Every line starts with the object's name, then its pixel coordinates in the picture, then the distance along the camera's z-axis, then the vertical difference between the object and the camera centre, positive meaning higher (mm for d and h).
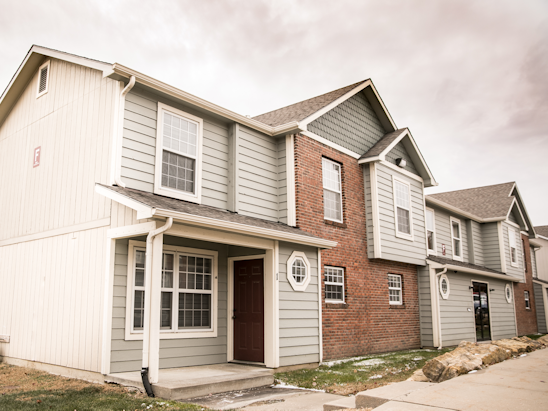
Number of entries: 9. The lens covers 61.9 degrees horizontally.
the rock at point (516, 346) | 9903 -1240
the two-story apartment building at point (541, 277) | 25609 +790
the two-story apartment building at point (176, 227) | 8367 +1350
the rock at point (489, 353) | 8007 -1115
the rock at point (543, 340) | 12435 -1367
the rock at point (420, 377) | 6785 -1283
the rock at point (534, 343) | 11375 -1336
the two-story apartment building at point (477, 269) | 15789 +877
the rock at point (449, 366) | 6468 -1097
